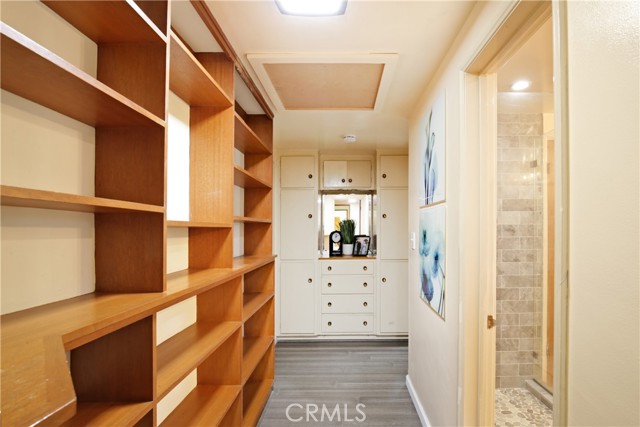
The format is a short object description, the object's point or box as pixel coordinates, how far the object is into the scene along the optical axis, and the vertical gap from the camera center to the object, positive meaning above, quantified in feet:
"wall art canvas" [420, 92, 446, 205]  5.78 +1.26
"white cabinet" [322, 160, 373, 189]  13.16 +1.89
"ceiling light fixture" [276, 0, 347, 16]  4.25 +2.98
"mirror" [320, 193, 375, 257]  13.75 +0.23
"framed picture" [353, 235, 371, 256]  13.38 -1.26
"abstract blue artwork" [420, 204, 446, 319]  5.81 -0.83
